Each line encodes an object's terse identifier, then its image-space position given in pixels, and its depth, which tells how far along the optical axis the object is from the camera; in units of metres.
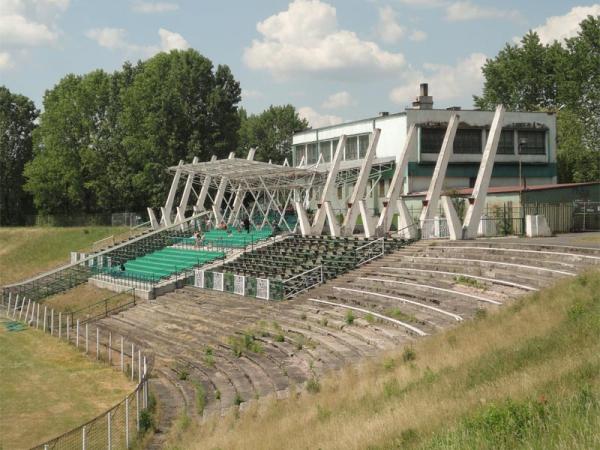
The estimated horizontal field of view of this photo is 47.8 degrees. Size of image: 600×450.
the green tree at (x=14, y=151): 78.69
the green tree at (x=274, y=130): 98.12
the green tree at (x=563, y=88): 59.00
